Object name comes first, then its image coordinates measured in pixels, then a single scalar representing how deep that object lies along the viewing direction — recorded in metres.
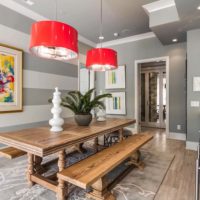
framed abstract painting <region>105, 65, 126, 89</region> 5.14
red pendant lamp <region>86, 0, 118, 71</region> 2.55
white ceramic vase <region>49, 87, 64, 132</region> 1.93
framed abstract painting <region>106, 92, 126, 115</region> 5.16
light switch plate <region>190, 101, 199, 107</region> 3.47
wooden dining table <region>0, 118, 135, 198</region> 1.48
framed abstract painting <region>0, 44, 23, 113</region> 3.00
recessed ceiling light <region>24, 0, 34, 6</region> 3.12
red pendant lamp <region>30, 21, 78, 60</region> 1.66
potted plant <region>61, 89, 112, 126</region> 2.30
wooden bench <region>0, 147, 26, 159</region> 2.06
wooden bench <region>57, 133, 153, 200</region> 1.41
